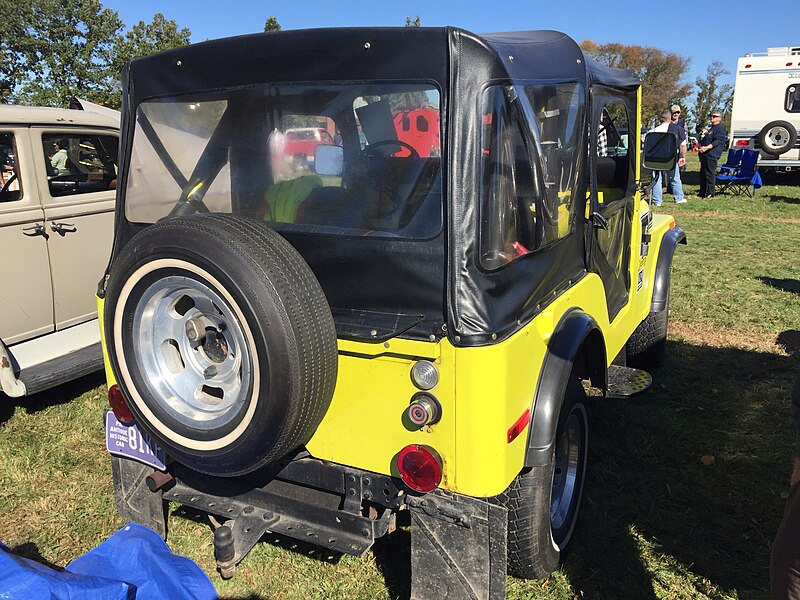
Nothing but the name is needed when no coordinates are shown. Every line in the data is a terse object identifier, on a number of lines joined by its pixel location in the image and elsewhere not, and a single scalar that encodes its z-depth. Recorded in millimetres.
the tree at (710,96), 51812
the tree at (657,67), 52844
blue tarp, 1761
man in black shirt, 14305
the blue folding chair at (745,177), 14852
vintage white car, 4230
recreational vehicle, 16750
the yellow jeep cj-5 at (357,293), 2094
